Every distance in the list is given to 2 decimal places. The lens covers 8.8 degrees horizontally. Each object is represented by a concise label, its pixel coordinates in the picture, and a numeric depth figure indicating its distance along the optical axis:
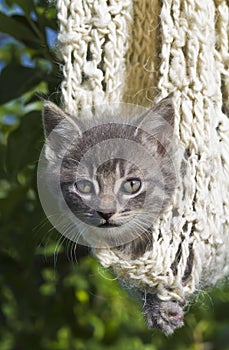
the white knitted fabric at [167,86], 0.95
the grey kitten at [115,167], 0.94
